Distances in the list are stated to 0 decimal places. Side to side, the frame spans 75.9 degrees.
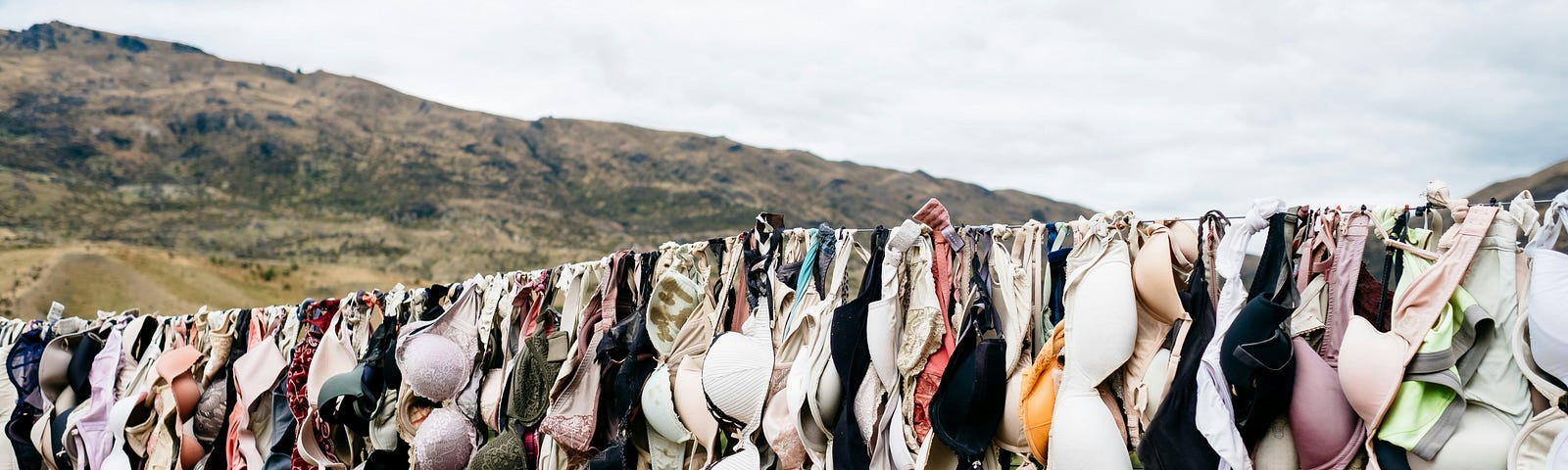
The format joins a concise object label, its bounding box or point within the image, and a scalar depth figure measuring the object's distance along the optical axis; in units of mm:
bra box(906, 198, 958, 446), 2441
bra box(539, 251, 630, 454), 3451
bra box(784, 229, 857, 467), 2600
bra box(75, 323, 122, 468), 5414
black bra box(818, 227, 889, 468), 2520
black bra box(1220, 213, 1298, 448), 1869
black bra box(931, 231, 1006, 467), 2307
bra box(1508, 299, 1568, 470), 1640
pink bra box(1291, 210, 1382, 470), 1881
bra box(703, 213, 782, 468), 2805
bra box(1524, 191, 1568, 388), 1609
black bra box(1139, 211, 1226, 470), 1983
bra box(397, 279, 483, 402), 4055
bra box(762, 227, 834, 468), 2719
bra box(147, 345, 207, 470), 5180
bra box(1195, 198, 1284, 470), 1915
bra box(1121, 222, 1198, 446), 2121
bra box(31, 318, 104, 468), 5629
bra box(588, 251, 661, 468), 3250
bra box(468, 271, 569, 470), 3689
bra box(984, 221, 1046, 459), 2334
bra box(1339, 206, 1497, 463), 1771
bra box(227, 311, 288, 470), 4867
